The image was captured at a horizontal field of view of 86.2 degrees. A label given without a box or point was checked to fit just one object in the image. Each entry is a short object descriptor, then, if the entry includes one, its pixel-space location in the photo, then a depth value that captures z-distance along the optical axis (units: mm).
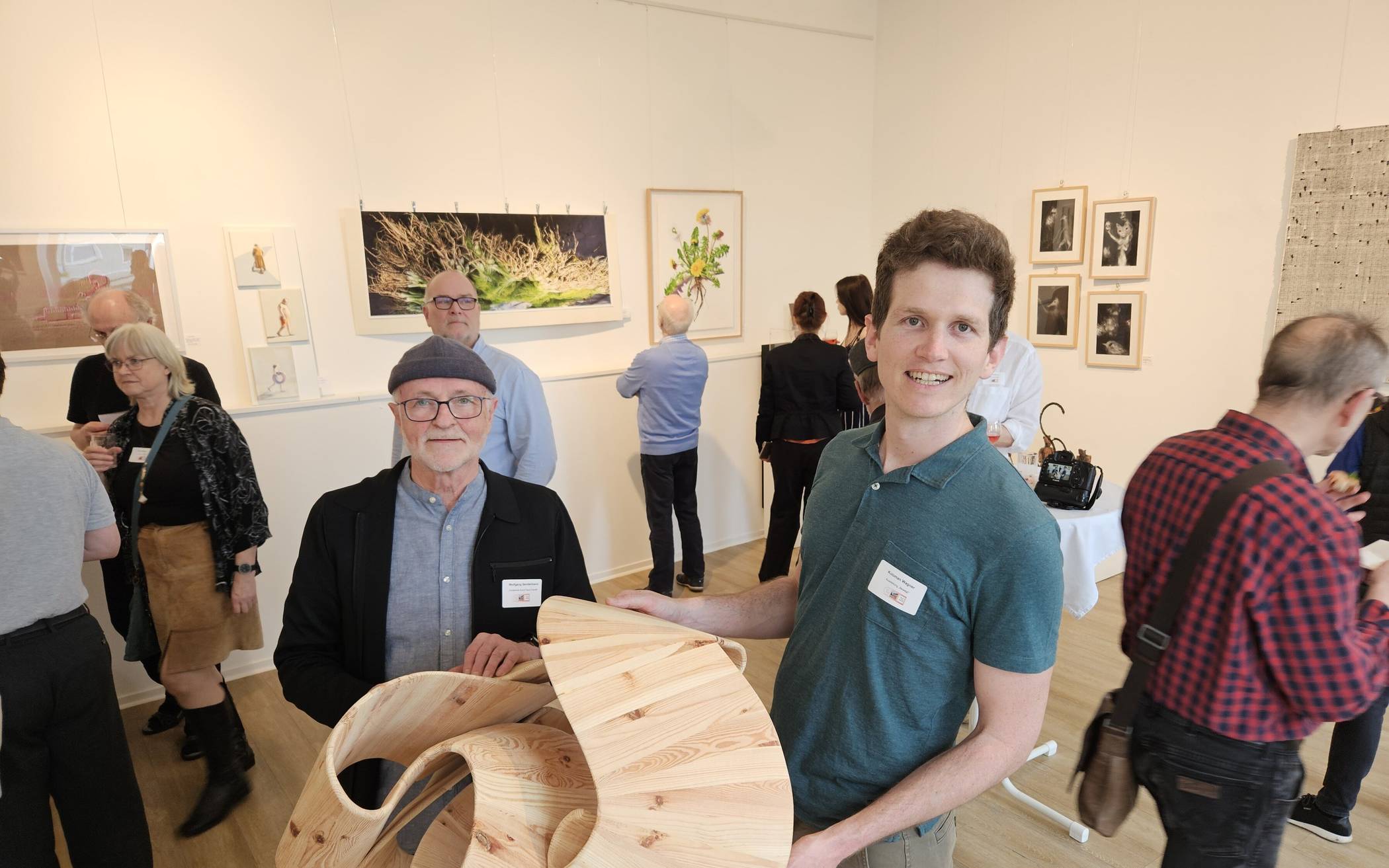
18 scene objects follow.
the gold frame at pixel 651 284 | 4773
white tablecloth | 2439
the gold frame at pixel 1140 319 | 4312
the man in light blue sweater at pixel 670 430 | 4270
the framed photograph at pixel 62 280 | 3148
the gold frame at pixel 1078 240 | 4492
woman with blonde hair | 2568
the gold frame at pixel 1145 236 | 4215
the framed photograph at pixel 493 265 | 3895
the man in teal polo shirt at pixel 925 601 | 988
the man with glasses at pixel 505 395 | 3014
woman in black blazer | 4160
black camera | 2555
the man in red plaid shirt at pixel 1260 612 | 1322
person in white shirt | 2955
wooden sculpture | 772
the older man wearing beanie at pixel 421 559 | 1483
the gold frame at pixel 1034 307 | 4605
